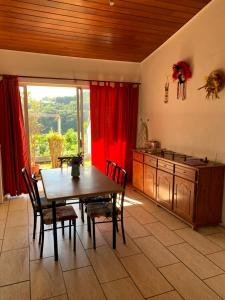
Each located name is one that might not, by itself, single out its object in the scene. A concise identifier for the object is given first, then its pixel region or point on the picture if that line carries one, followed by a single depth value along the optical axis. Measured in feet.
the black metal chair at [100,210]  8.16
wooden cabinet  9.26
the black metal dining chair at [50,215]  7.67
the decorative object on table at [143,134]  15.40
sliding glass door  14.29
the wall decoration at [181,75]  11.17
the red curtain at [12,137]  12.58
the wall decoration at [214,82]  9.32
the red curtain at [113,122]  14.62
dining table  7.07
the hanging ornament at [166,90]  12.98
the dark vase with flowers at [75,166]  9.09
